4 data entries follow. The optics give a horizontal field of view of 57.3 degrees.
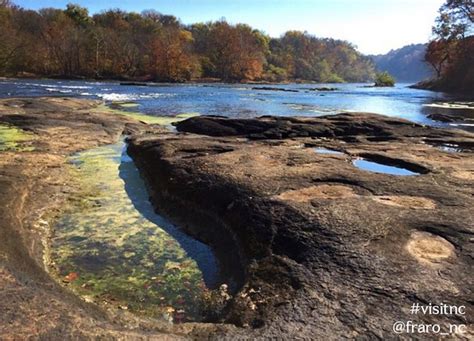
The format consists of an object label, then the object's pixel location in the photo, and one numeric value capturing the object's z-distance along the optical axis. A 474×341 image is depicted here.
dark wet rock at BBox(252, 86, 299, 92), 58.90
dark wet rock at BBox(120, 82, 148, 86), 59.19
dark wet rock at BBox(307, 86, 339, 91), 63.75
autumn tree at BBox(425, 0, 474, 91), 61.40
